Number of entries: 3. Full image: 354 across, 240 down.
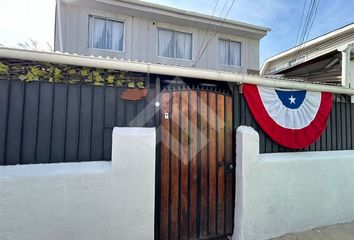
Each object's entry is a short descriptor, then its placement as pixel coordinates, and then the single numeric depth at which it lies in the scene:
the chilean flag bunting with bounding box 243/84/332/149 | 4.04
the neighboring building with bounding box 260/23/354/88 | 4.79
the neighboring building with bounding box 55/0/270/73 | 7.45
